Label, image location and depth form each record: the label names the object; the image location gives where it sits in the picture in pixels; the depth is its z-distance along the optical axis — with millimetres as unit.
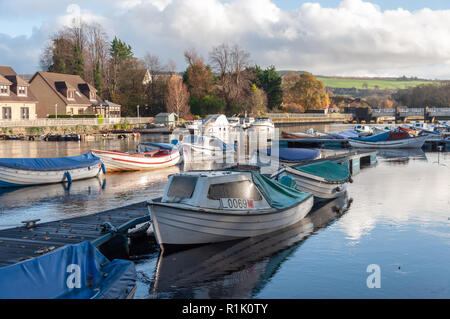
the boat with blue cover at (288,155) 34781
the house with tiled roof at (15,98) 77500
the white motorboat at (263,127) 93850
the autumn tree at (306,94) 158125
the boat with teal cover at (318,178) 23594
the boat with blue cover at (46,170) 29500
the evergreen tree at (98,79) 107062
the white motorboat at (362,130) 78850
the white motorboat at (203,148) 46469
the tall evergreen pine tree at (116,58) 113269
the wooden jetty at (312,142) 63781
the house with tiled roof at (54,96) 90444
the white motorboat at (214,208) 15914
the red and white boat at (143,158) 36906
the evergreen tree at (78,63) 107725
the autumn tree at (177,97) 108062
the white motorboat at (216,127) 74250
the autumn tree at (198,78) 117062
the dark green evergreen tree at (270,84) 135375
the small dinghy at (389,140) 60469
